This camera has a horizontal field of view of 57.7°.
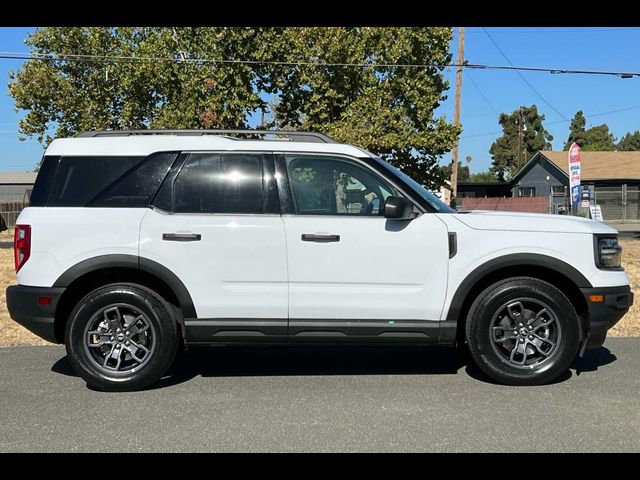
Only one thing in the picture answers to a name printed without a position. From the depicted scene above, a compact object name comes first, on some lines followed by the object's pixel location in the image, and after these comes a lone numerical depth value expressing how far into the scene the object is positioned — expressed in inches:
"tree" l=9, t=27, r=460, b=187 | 734.5
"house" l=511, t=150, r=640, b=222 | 1423.5
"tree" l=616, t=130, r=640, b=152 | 3430.1
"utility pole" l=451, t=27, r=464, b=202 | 925.1
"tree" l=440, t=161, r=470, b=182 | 3754.9
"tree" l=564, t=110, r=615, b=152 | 3043.8
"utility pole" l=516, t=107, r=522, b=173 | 2598.4
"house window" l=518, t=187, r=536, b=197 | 1689.8
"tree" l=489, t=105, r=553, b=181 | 2947.8
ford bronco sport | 184.5
